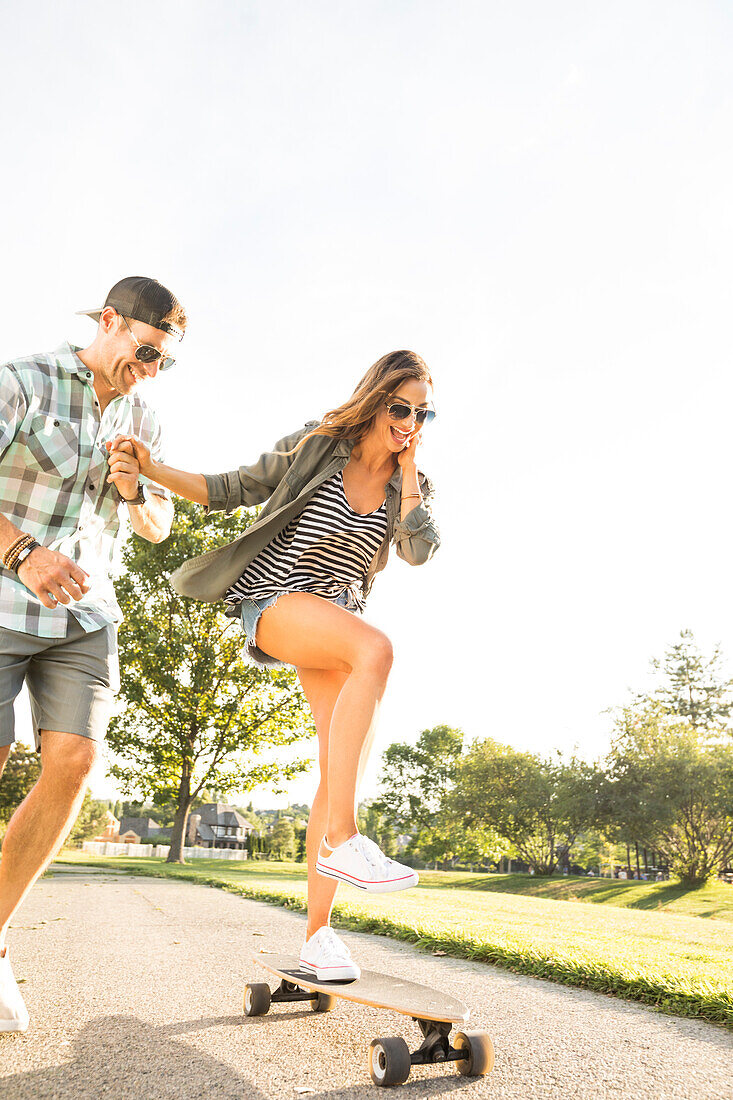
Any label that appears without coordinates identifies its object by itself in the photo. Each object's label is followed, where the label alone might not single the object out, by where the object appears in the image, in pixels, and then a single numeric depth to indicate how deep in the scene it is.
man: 2.65
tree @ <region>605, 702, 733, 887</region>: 33.44
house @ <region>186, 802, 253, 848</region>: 86.75
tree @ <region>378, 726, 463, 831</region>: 60.94
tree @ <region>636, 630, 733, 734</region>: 57.22
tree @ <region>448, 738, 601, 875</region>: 40.31
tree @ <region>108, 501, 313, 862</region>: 24.19
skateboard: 2.10
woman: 3.07
